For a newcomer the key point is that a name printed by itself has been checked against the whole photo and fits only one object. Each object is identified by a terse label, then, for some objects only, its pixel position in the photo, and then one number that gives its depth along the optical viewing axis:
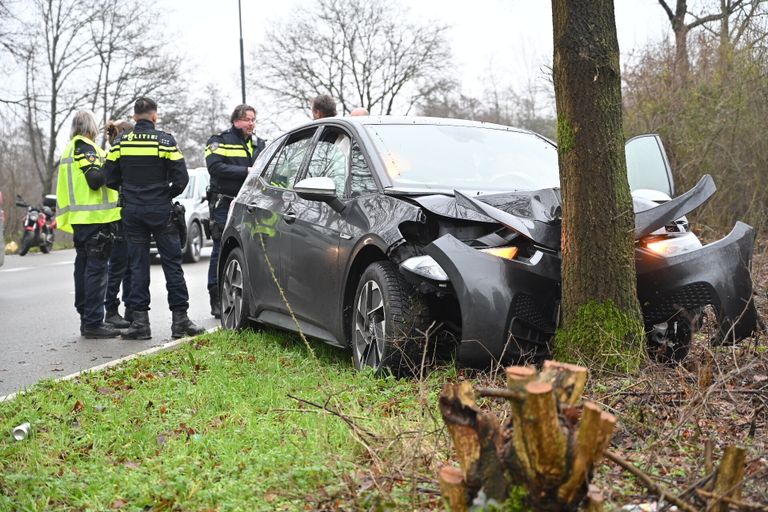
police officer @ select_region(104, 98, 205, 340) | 8.23
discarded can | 4.63
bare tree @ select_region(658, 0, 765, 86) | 13.60
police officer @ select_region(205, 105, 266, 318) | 9.23
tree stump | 2.38
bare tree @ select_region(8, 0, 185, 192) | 36.28
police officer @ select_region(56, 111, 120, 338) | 8.67
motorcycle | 23.39
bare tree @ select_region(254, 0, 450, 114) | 45.91
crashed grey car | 4.76
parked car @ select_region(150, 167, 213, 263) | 17.97
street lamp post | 33.04
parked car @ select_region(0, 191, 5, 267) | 12.45
